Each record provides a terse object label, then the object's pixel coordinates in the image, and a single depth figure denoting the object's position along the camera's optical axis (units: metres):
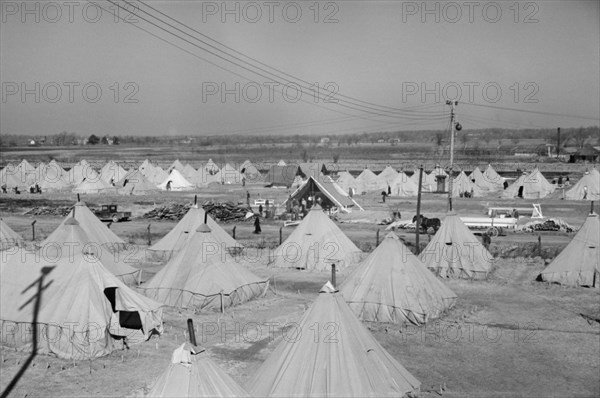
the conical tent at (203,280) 23.67
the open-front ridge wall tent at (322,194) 50.56
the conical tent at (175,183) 72.69
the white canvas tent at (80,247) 26.28
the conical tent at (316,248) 31.56
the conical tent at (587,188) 59.03
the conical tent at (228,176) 79.75
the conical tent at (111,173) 75.41
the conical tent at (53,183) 72.81
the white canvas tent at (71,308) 18.73
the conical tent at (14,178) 73.56
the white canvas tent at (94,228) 32.84
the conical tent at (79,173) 74.12
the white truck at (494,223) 40.34
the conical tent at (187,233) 33.25
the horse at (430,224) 40.28
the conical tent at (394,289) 22.30
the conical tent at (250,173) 82.32
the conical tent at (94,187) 68.75
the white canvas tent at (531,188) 61.81
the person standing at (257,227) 41.75
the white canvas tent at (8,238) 34.94
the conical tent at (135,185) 68.31
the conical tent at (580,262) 27.50
